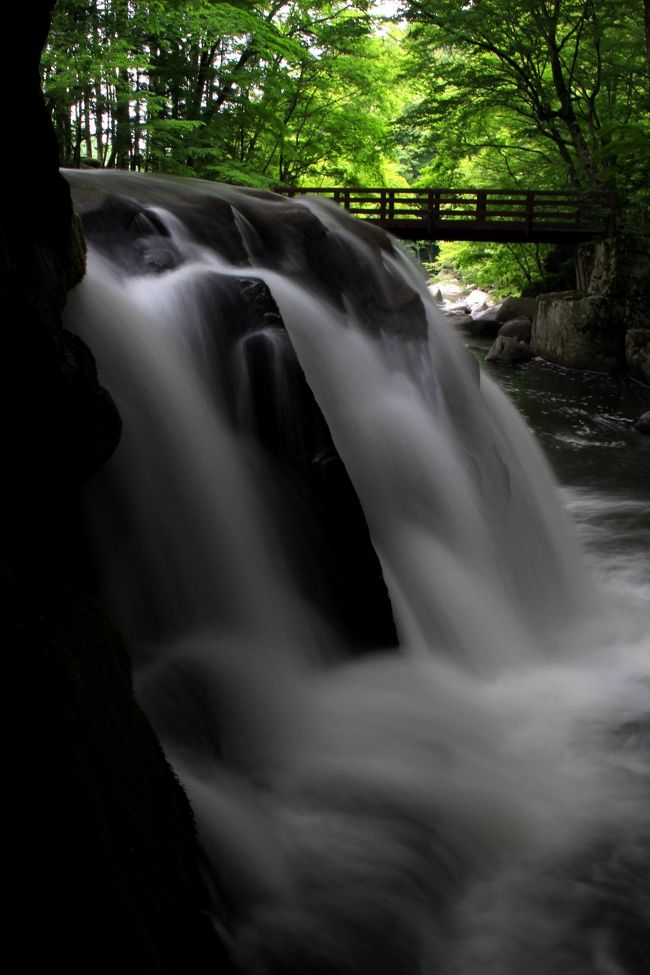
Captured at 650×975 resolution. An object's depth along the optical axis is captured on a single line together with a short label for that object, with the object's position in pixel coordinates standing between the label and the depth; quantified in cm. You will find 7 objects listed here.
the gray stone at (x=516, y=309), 2225
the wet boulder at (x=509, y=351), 1750
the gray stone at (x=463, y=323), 2262
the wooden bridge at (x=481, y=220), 1881
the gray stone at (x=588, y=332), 1620
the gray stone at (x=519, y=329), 2000
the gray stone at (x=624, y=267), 1636
